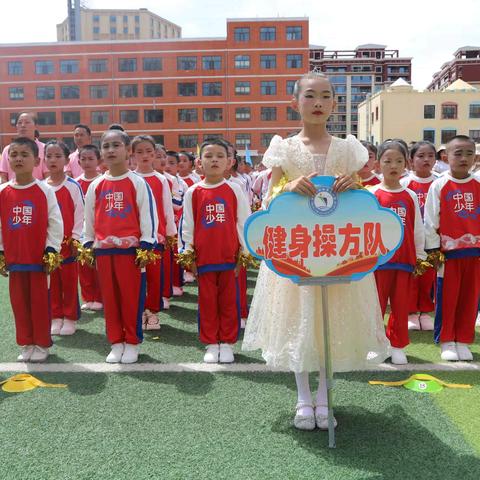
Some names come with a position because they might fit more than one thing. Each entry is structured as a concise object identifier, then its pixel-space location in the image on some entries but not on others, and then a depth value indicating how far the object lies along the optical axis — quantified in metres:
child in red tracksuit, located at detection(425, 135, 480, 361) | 4.22
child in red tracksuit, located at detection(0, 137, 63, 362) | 4.30
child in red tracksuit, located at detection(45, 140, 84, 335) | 5.30
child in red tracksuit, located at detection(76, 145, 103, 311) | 6.02
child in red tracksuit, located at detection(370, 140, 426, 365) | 4.28
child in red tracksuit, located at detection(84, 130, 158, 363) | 4.29
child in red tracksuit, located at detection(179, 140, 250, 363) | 4.38
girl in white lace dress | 2.97
